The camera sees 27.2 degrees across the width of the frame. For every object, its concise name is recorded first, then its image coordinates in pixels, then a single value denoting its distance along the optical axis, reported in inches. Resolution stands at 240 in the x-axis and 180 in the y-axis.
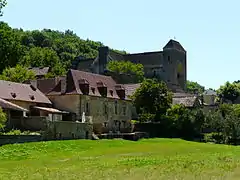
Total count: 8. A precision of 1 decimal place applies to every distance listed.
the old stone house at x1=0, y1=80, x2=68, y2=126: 2165.4
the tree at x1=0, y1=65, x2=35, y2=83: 3366.4
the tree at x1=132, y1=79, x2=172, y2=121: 3043.8
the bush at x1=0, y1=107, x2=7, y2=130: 1849.2
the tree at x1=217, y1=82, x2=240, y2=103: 5570.9
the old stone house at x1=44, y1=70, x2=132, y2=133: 2571.4
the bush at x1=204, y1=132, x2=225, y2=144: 2856.8
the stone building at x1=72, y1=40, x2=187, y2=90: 5216.5
